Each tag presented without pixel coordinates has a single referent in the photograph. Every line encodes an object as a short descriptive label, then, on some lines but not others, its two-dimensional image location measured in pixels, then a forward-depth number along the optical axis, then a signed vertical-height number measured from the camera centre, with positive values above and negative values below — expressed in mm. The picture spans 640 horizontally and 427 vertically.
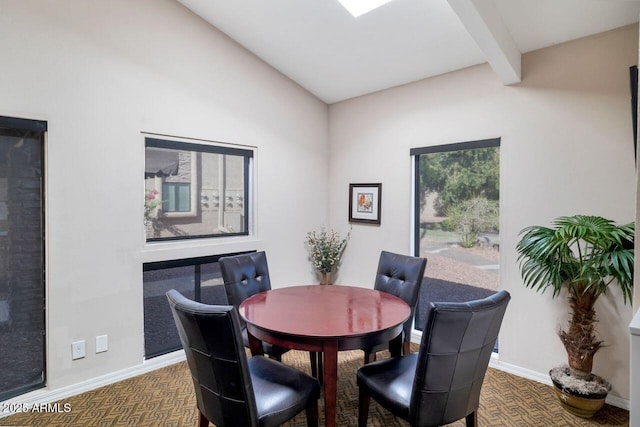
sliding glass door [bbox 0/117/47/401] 2482 -348
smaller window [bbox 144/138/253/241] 3193 +219
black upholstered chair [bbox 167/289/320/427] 1554 -806
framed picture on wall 4016 +107
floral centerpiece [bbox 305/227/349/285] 4219 -485
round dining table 1894 -659
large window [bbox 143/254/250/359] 3141 -750
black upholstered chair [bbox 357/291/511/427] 1603 -744
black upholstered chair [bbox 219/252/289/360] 2611 -560
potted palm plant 2205 -431
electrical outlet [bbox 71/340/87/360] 2662 -1079
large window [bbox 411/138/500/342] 3215 -71
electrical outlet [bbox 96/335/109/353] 2781 -1072
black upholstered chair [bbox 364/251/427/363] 2666 -545
